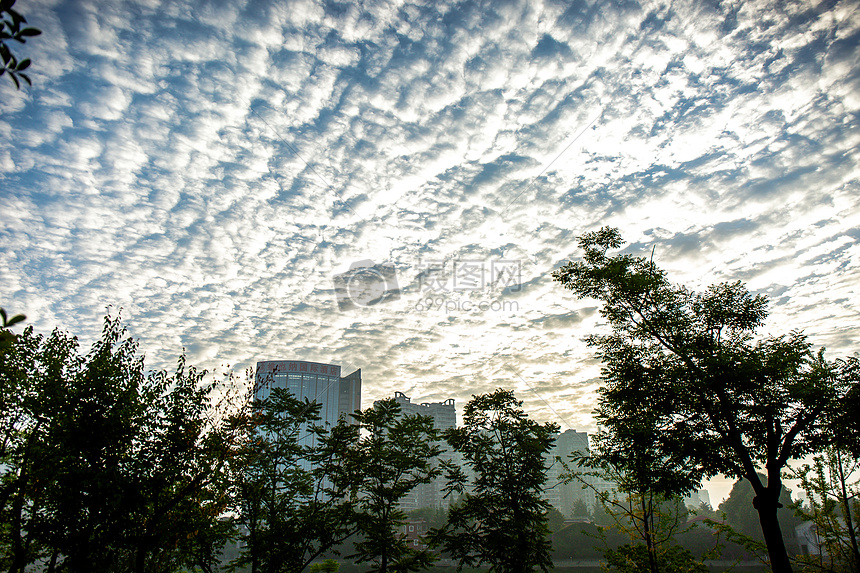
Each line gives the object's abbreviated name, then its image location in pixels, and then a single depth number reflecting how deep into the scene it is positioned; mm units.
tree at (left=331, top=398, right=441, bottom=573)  17031
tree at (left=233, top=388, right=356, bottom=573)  14156
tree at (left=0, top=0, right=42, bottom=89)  2564
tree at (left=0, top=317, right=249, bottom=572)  9727
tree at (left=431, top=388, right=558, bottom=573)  17250
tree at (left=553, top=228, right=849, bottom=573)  12148
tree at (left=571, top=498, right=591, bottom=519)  94062
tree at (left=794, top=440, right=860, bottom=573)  14016
